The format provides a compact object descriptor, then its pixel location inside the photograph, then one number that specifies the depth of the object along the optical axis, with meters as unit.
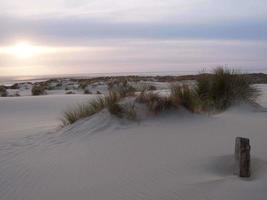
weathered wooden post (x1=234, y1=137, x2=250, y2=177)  3.58
